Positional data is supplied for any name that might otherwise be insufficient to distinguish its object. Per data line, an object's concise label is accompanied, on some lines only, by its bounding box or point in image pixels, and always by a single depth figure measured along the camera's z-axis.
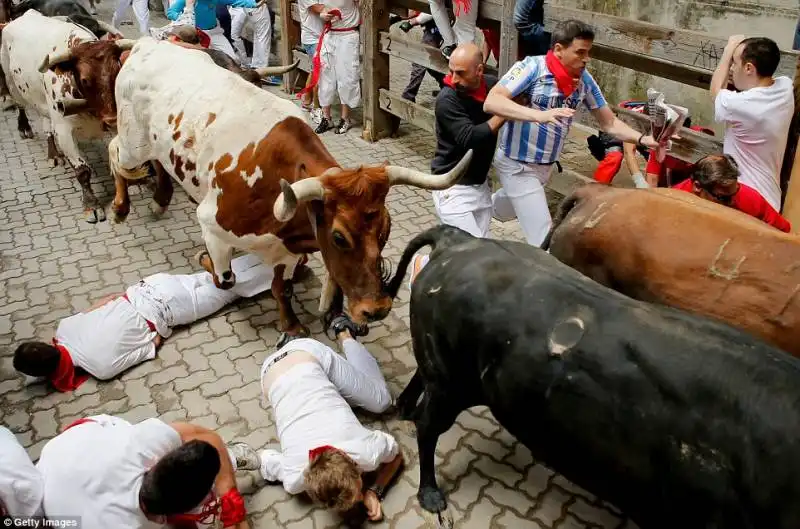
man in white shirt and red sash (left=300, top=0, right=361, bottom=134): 8.08
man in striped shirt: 4.05
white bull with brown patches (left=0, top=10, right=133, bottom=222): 6.03
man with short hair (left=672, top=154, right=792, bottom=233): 3.75
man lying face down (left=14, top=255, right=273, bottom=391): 4.10
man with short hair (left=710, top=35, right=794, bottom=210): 4.24
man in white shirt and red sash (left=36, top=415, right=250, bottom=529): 2.63
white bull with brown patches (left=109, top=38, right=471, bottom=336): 3.65
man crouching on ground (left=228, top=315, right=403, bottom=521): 3.03
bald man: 4.14
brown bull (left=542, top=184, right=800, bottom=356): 2.93
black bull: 2.17
